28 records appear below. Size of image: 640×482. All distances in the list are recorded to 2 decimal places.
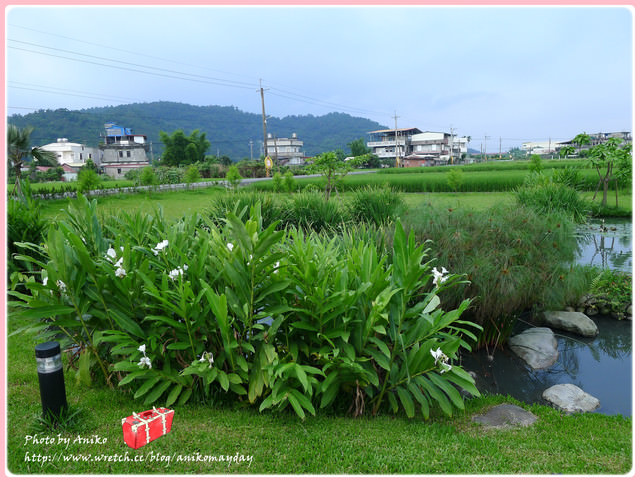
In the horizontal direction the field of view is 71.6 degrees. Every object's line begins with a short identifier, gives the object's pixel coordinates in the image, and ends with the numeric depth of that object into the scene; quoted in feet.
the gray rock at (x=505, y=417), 9.45
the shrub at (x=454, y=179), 68.18
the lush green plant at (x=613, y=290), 19.03
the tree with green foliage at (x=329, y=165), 41.76
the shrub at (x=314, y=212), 26.09
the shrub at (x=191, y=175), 88.65
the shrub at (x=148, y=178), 82.02
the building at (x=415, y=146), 233.96
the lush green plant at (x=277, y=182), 64.41
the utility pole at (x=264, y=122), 127.59
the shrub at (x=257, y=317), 8.84
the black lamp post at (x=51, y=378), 8.31
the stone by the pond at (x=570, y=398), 11.39
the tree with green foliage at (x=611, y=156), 41.42
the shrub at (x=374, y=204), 26.23
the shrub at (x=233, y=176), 77.13
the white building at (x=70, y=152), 191.52
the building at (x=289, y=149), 252.73
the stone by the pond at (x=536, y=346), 14.85
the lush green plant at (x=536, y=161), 62.08
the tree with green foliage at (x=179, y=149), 175.52
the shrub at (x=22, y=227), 17.28
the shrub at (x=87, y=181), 59.22
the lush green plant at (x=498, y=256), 15.24
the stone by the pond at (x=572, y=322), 17.08
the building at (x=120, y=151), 196.75
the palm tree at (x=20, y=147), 45.75
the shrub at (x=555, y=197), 30.71
